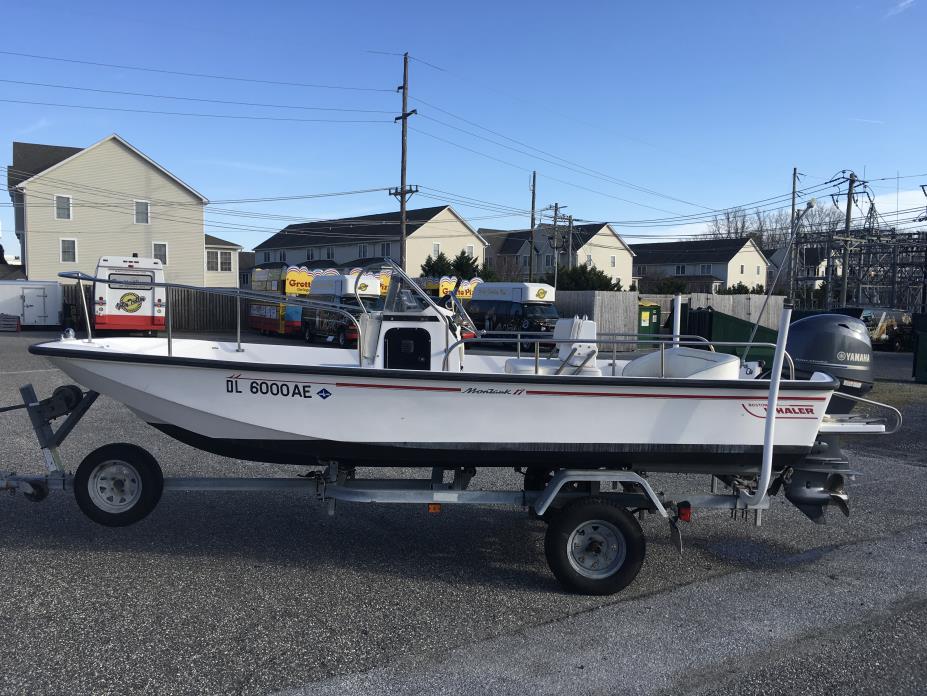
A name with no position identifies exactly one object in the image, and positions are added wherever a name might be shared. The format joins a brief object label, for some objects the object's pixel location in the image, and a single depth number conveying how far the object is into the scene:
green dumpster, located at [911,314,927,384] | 18.05
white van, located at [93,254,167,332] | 23.48
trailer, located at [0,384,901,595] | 5.00
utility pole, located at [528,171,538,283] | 53.91
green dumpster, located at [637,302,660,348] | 32.75
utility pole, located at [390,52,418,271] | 30.90
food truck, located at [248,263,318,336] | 28.70
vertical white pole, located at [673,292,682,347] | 6.23
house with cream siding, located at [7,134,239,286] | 39.06
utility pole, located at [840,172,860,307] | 34.28
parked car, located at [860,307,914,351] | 29.25
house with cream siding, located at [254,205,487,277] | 56.62
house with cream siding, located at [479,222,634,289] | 65.94
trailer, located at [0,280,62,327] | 31.56
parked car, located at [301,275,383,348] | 23.47
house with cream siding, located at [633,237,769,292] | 71.38
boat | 4.95
